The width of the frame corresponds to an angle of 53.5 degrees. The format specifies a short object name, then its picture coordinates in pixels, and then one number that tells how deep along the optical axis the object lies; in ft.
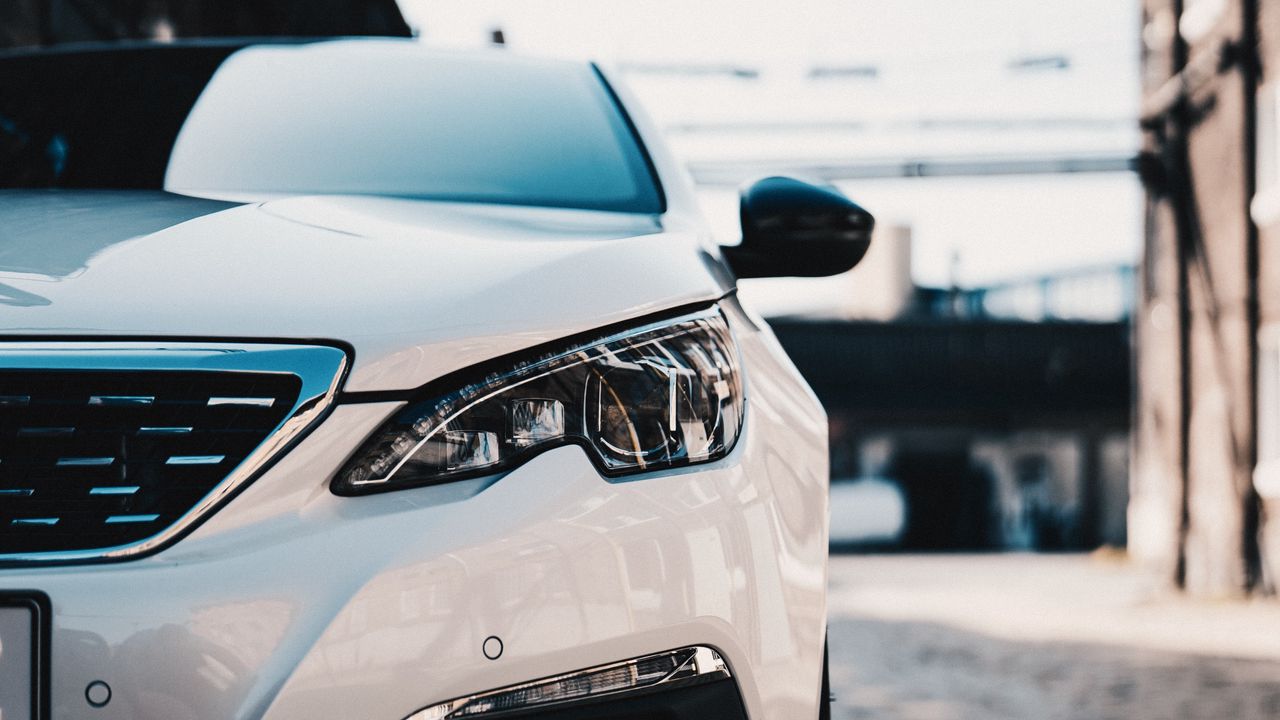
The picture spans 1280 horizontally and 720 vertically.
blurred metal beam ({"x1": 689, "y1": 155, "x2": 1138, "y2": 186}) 53.21
